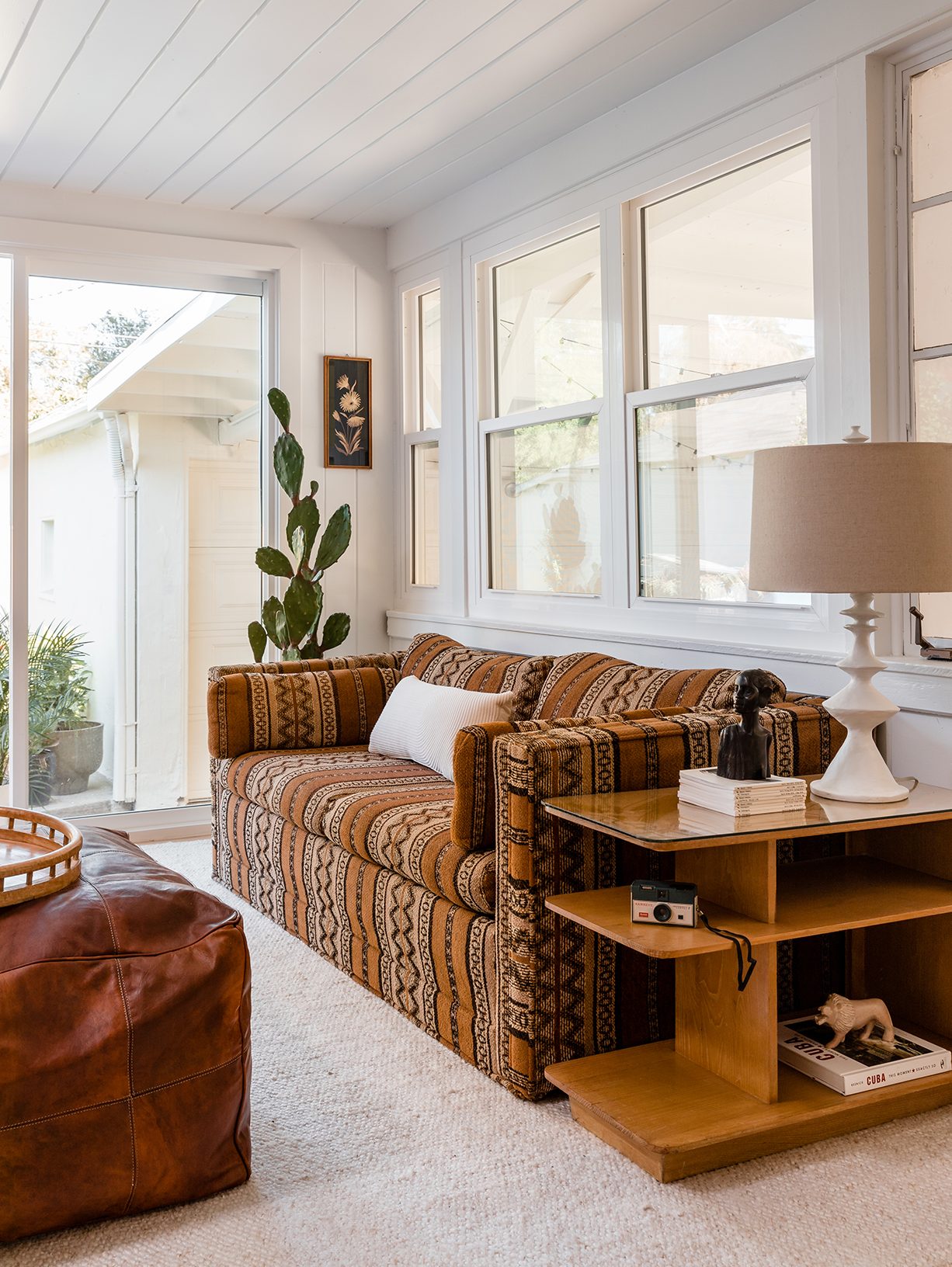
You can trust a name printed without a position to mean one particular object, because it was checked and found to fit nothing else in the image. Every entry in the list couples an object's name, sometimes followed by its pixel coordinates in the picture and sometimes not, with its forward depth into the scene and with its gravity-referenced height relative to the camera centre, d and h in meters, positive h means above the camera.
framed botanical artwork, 4.77 +0.91
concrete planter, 4.39 -0.46
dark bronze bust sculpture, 2.12 -0.20
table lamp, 2.11 +0.20
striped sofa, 2.20 -0.49
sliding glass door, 4.35 +0.41
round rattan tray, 1.82 -0.38
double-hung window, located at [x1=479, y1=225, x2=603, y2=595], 3.73 +0.72
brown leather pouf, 1.69 -0.63
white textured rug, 1.73 -0.92
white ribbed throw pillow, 3.20 -0.25
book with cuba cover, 2.12 -0.81
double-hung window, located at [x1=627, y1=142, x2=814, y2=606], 2.98 +0.74
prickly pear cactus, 4.36 +0.26
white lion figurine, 2.20 -0.74
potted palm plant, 4.33 -0.30
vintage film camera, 2.03 -0.48
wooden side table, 1.96 -0.66
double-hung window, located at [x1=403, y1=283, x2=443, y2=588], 4.70 +0.87
